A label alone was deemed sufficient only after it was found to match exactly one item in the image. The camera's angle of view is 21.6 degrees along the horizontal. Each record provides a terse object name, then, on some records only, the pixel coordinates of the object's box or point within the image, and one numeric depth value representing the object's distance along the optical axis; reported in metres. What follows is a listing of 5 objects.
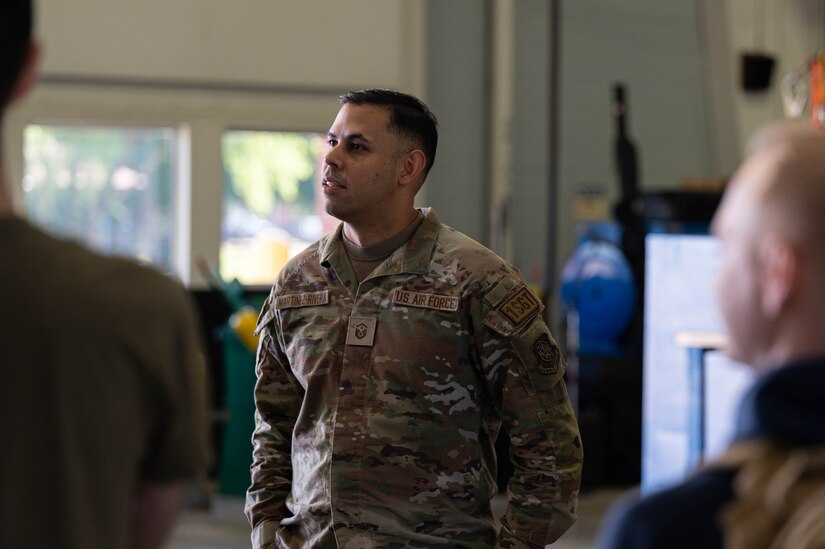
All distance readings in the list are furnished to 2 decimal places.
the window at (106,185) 13.12
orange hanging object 8.45
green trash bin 11.98
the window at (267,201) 13.74
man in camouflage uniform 4.34
